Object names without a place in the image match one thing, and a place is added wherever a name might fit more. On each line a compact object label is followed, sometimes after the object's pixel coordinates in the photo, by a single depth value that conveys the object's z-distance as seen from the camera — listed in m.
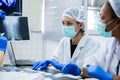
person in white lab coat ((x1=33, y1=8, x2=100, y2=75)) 2.01
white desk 1.32
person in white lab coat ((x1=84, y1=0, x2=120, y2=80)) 1.41
